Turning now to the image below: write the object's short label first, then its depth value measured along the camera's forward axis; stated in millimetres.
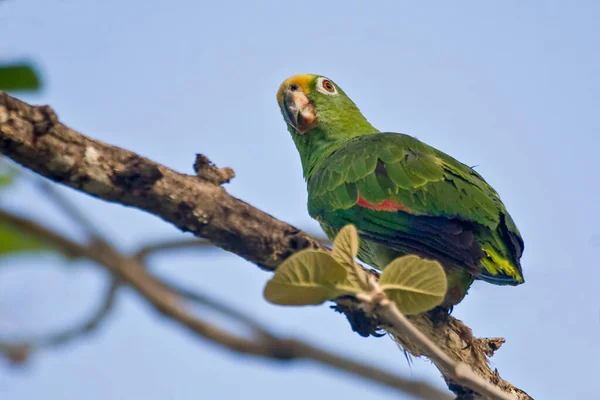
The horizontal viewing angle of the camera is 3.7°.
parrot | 8801
